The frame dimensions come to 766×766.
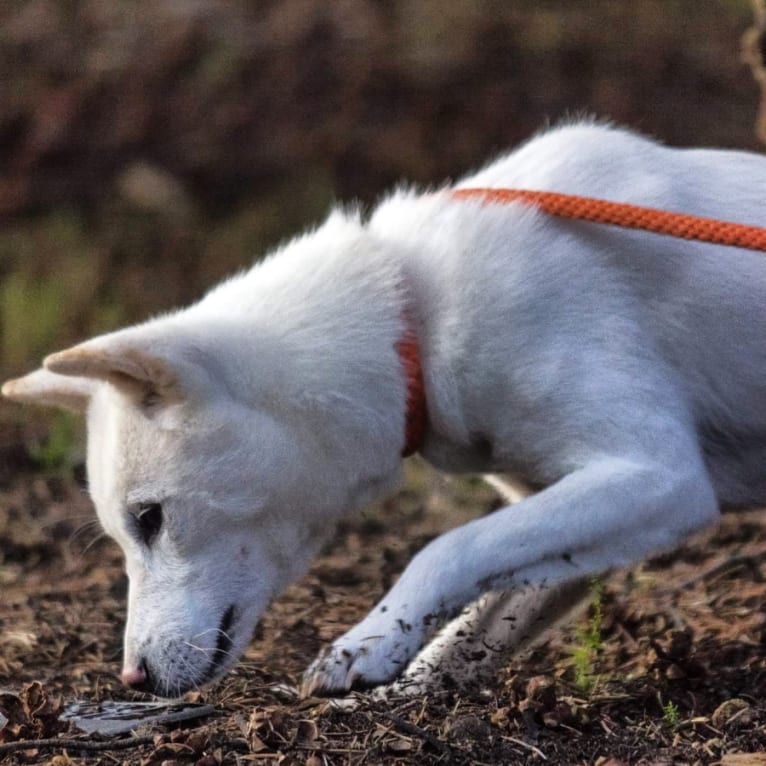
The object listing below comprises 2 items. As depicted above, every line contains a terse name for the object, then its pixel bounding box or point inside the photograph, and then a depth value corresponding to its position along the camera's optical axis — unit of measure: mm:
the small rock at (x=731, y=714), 6570
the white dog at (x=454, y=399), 6789
